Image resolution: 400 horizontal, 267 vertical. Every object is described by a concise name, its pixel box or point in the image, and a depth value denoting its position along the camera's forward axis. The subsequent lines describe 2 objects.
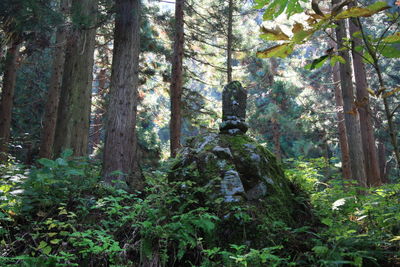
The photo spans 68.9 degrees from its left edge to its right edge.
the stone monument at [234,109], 5.54
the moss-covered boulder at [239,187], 3.44
